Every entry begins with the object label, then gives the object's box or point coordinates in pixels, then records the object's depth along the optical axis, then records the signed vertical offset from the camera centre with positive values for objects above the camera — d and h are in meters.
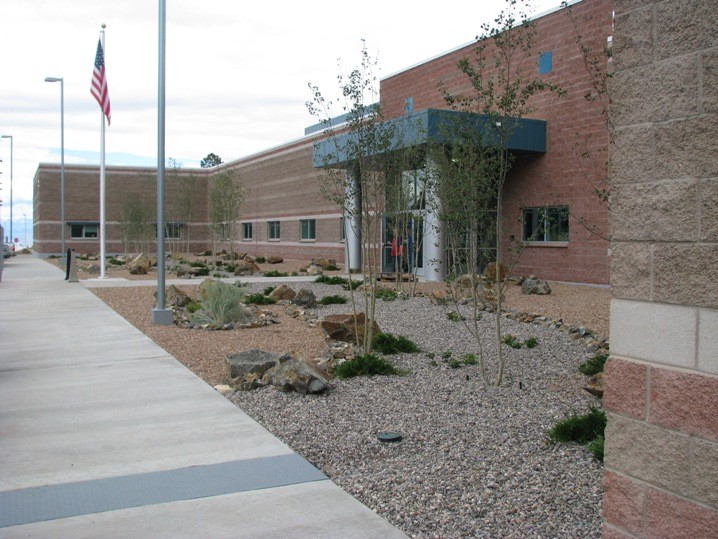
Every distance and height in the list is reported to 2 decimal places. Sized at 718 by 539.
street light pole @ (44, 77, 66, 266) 37.84 +6.15
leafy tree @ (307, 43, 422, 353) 9.83 +1.46
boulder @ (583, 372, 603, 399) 7.24 -1.41
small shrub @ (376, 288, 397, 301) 17.59 -1.26
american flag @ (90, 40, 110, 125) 22.86 +5.04
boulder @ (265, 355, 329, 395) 7.67 -1.45
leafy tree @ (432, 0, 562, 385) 8.13 +0.97
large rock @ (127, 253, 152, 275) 29.19 -1.09
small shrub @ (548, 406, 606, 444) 5.89 -1.49
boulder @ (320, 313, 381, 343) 11.08 -1.32
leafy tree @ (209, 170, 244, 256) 34.03 +1.82
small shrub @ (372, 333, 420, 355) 10.16 -1.43
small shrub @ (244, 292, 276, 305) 17.08 -1.37
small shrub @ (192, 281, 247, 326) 13.62 -1.25
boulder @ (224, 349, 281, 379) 8.48 -1.43
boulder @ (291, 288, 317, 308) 16.42 -1.30
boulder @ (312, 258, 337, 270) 32.00 -0.94
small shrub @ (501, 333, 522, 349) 10.48 -1.42
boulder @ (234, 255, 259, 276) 28.96 -1.08
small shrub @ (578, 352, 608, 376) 8.34 -1.39
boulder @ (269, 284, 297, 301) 17.64 -1.26
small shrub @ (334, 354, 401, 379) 8.64 -1.50
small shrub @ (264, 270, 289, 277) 26.72 -1.19
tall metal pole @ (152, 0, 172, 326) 13.71 +1.15
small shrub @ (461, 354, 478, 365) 9.32 -1.48
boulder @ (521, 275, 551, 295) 18.92 -1.09
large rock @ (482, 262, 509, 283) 18.28 -0.68
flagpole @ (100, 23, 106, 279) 23.41 +2.79
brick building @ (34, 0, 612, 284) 20.50 +2.78
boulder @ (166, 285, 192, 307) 16.03 -1.28
